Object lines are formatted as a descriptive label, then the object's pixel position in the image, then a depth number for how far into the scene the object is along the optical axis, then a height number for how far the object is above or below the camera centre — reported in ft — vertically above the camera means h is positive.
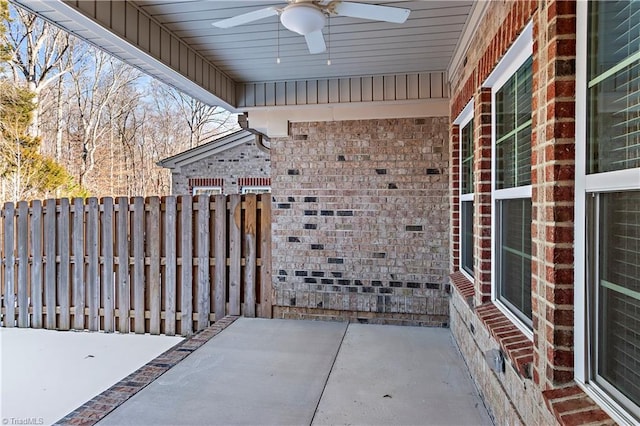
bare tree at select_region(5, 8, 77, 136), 37.40 +15.67
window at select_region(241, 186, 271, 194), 34.73 +2.04
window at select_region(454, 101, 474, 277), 13.35 +0.82
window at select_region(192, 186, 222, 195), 35.21 +2.00
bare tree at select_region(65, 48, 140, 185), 45.11 +13.28
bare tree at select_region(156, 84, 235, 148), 52.85 +12.70
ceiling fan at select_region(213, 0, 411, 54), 8.29 +4.29
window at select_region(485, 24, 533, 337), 7.79 +0.68
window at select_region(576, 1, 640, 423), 4.43 +0.09
